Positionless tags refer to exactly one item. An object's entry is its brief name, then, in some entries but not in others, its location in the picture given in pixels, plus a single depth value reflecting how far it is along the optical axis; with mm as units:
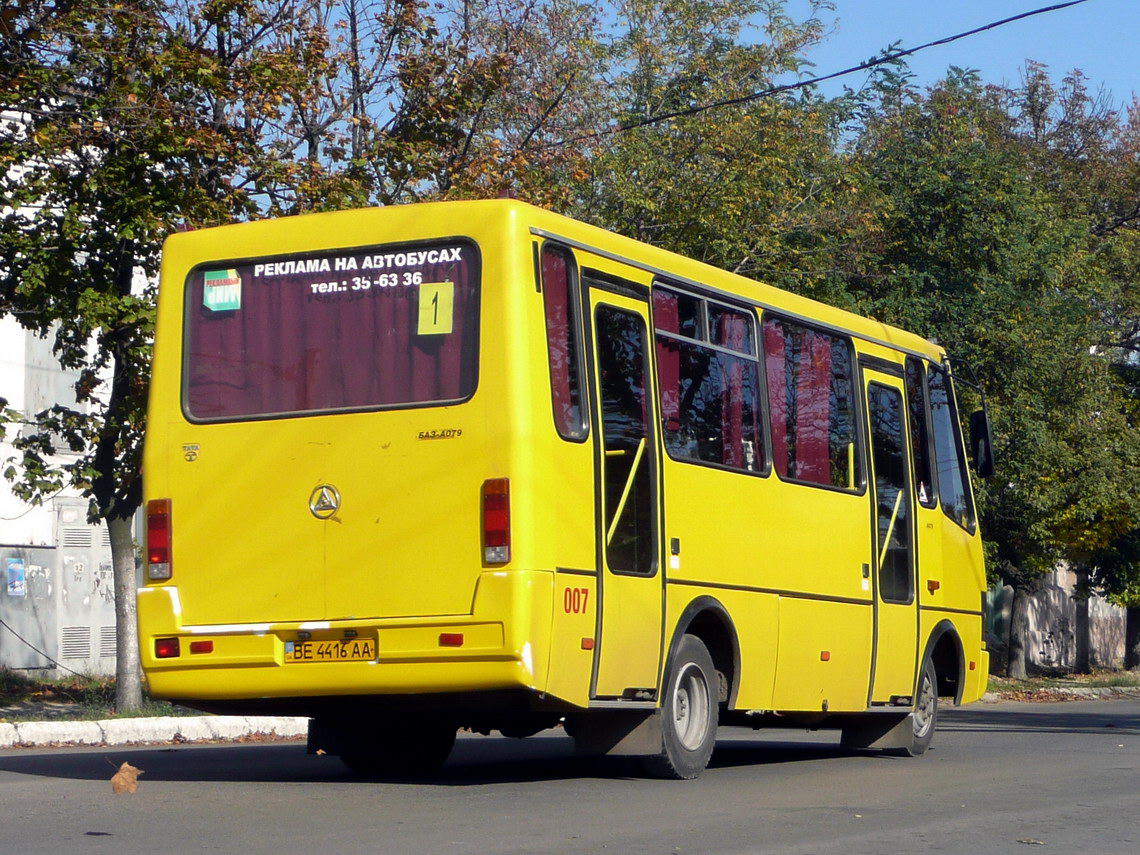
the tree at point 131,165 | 16031
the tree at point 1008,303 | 26938
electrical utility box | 25828
